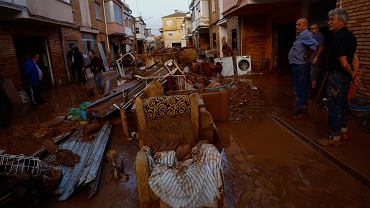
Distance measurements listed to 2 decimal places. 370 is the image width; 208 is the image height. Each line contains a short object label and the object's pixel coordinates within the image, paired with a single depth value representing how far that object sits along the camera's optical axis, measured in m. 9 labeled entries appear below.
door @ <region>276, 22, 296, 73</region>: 12.84
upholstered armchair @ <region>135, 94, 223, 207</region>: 3.47
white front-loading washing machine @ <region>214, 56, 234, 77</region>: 12.00
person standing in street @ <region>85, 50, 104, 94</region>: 9.64
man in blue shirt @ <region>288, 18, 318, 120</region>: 4.91
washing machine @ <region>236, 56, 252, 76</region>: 11.98
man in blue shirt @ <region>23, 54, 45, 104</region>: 8.31
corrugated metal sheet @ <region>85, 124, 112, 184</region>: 3.56
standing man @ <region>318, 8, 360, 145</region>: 3.65
